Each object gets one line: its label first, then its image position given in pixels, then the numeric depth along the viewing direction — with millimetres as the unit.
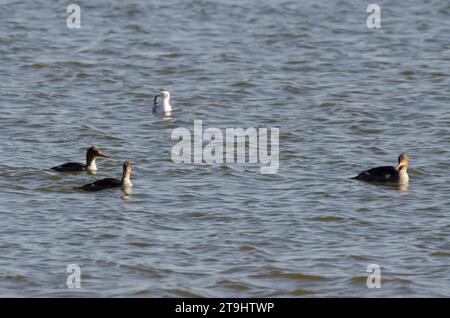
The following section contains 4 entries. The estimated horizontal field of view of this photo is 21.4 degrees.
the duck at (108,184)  16266
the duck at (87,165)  17000
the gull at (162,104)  20969
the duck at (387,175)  16656
